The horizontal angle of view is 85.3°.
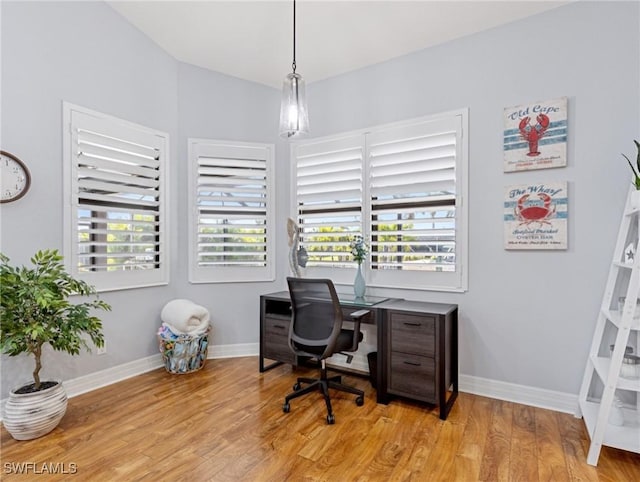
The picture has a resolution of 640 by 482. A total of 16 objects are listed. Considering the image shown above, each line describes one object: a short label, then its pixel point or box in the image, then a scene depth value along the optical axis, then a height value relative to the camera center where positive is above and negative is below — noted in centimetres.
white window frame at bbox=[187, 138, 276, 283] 372 +36
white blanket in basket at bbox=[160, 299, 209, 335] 326 -73
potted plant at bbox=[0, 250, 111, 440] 217 -57
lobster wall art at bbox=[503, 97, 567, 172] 259 +82
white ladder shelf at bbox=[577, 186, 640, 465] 196 -76
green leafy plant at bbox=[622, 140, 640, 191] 216 +46
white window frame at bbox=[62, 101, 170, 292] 280 +44
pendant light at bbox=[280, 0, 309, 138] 258 +100
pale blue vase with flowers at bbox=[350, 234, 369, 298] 320 -25
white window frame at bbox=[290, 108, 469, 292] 297 +10
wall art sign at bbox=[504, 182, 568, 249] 259 +20
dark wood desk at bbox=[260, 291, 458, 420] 254 -82
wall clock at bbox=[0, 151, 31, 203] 241 +44
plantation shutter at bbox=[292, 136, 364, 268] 356 +47
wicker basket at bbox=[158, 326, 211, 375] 328 -107
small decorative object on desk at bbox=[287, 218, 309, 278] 350 -12
